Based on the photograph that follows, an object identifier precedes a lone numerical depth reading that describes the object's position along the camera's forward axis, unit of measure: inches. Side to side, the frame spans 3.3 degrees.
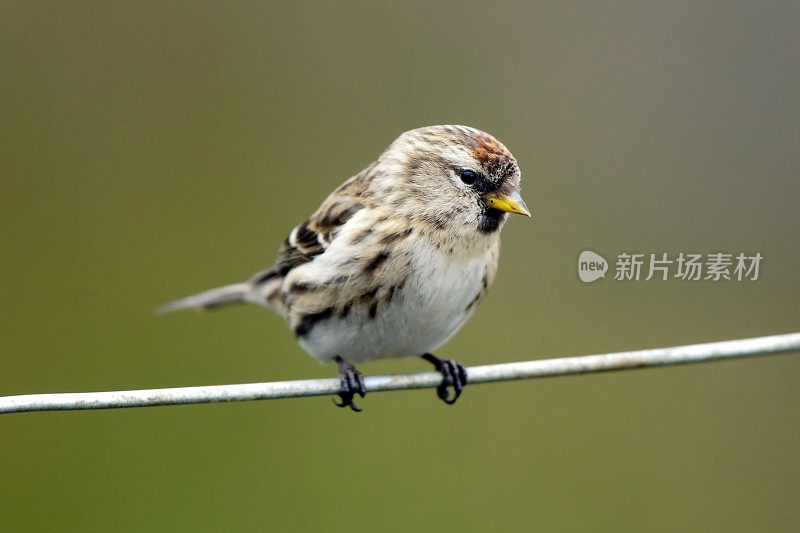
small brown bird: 130.4
